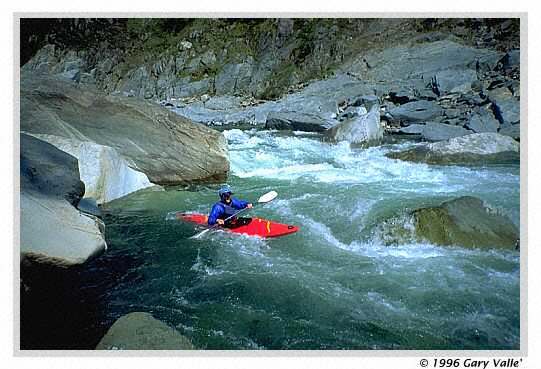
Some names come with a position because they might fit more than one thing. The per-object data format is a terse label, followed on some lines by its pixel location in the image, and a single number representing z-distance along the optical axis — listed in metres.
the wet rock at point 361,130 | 11.82
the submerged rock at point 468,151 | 8.72
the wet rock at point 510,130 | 9.88
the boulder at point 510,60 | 15.08
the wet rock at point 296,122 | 14.72
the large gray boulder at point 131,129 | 6.57
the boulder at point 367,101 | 16.91
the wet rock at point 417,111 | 14.22
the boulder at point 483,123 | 11.38
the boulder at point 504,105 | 11.52
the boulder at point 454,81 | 15.76
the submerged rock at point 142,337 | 2.91
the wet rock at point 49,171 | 4.14
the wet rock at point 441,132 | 11.30
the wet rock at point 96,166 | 6.02
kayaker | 5.36
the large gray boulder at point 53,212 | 3.27
